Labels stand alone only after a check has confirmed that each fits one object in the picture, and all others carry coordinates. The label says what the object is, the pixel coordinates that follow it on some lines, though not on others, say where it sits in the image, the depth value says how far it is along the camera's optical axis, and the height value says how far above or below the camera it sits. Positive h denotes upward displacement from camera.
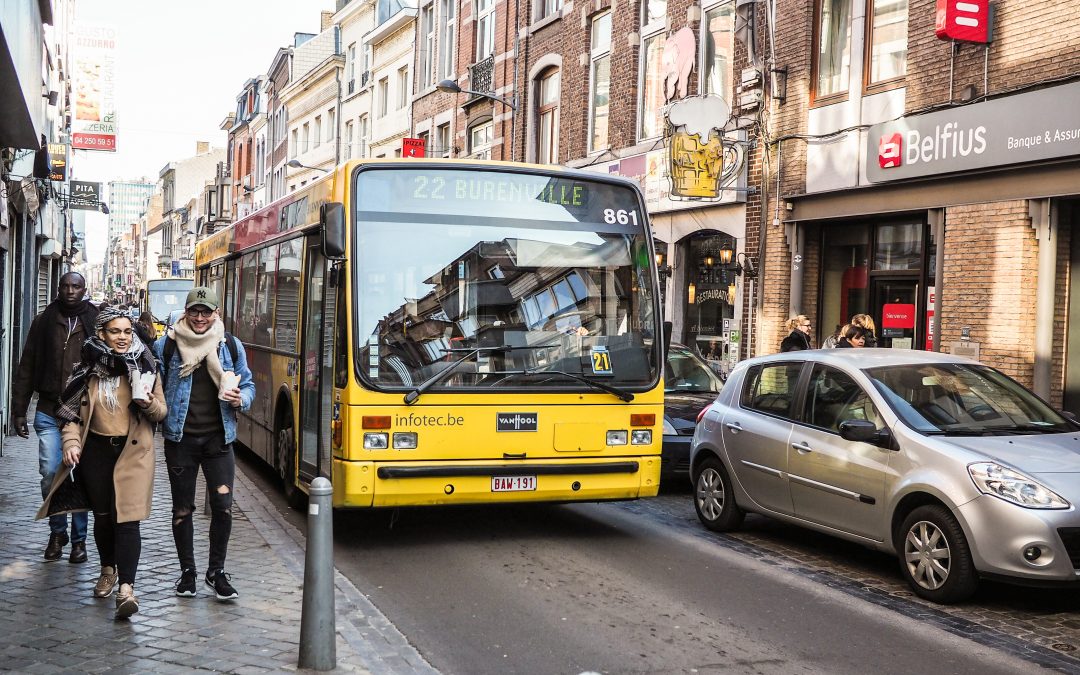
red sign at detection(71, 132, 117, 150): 32.16 +4.50
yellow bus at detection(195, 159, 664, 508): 8.13 -0.18
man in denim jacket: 6.42 -0.63
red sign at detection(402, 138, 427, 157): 32.38 +4.68
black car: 11.62 -0.89
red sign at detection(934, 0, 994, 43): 13.42 +3.60
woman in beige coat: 6.08 -0.67
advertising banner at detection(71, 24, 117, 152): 31.83 +6.07
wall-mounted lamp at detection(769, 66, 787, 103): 17.52 +3.62
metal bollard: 5.12 -1.28
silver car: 6.66 -0.91
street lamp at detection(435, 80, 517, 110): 25.61 +5.03
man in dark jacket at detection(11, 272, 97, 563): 7.37 -0.46
